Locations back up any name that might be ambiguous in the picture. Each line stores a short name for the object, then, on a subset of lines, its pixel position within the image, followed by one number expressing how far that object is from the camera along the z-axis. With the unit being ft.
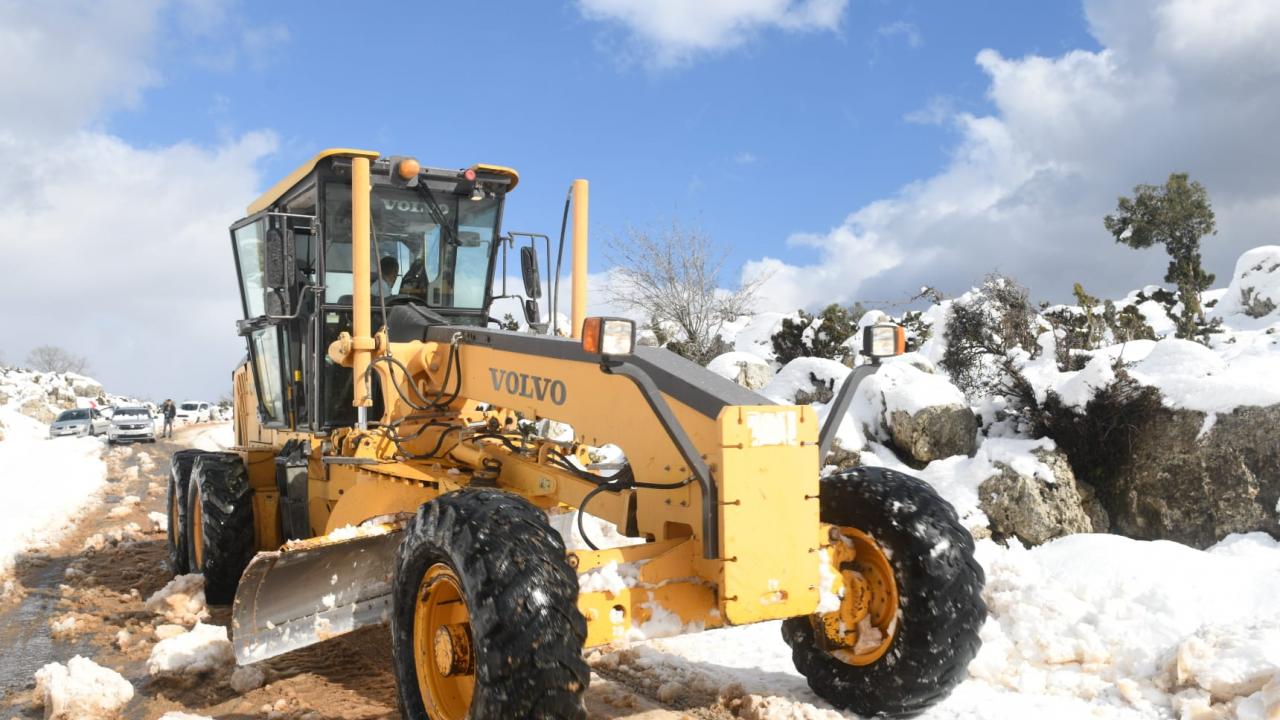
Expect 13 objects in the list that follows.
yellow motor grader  12.37
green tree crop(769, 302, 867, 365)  58.23
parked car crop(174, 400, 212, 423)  184.14
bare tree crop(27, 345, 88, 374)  268.00
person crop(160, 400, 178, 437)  124.83
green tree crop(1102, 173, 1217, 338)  94.63
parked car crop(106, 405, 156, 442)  105.50
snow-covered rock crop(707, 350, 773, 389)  48.67
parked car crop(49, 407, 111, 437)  120.37
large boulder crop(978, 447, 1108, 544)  32.45
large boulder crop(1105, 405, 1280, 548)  31.48
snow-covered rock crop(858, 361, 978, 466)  36.09
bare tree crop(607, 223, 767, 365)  72.59
